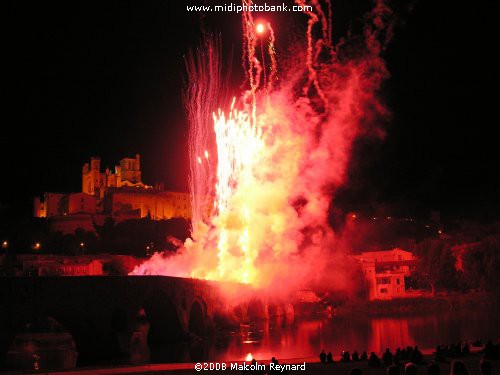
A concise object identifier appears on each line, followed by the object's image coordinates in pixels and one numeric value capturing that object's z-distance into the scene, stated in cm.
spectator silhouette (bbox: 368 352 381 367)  2423
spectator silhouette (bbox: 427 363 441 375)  1081
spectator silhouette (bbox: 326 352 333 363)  2670
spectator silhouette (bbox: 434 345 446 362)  2485
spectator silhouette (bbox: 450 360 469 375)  997
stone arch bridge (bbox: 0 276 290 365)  3362
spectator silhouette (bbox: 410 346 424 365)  2456
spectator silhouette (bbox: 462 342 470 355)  2710
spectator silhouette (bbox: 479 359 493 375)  1112
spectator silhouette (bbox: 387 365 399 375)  1113
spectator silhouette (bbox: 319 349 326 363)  2689
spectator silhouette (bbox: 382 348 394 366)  2433
